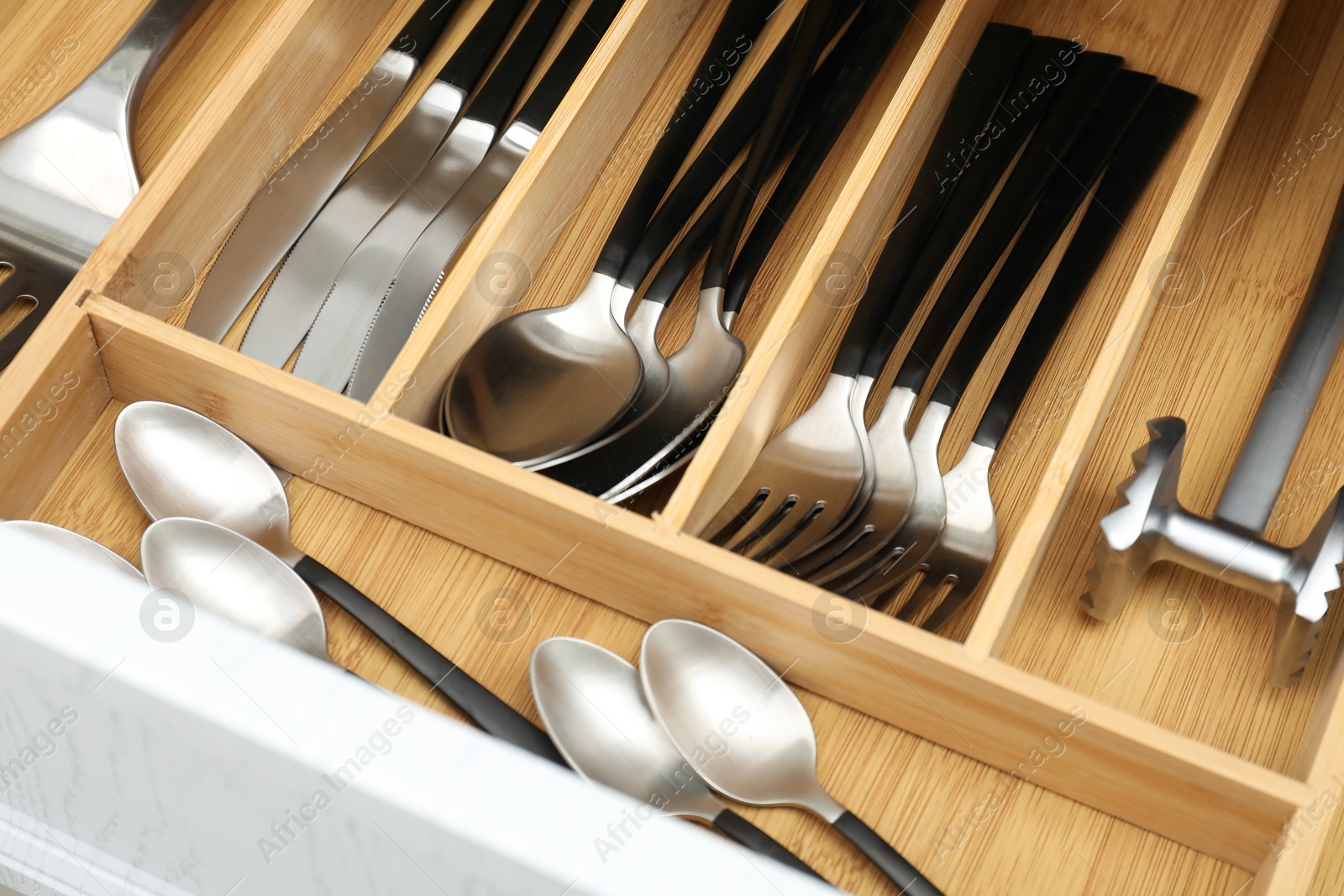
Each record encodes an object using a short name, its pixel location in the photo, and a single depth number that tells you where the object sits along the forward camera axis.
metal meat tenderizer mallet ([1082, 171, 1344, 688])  0.62
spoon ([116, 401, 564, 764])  0.66
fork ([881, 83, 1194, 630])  0.66
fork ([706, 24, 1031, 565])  0.66
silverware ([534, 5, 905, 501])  0.66
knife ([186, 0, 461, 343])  0.72
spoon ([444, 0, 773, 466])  0.67
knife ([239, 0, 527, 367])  0.71
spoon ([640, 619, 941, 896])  0.61
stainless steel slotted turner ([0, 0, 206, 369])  0.68
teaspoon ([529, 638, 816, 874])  0.61
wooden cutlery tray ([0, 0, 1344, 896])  0.58
